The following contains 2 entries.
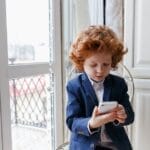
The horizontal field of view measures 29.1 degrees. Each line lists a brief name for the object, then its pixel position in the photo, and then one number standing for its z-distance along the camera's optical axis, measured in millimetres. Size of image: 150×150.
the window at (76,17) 1923
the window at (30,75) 1564
